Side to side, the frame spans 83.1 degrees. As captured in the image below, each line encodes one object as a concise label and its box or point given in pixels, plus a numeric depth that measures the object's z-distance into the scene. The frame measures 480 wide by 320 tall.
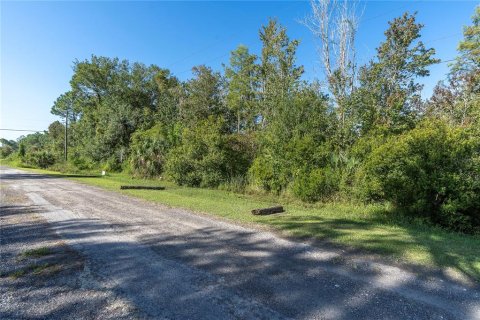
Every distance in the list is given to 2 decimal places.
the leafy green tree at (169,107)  26.67
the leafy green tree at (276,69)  14.88
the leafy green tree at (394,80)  11.16
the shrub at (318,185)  10.23
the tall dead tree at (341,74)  12.29
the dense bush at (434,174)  7.12
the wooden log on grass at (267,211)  7.63
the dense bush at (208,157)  14.96
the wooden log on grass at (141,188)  13.45
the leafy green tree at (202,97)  25.39
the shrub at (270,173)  12.03
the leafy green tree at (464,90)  11.88
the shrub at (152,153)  19.30
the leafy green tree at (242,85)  24.23
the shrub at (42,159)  35.25
